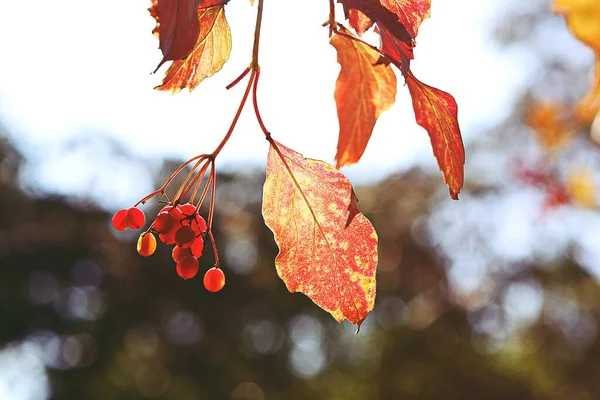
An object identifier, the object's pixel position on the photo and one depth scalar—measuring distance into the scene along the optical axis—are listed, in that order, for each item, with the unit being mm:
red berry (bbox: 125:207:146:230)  599
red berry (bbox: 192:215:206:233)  588
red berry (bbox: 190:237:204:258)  591
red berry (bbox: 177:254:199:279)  589
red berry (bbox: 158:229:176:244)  578
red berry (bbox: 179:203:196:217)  594
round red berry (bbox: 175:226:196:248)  573
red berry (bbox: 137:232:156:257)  590
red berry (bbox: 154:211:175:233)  573
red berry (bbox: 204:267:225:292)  603
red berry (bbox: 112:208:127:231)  601
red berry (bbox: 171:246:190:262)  600
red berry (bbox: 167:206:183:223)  578
